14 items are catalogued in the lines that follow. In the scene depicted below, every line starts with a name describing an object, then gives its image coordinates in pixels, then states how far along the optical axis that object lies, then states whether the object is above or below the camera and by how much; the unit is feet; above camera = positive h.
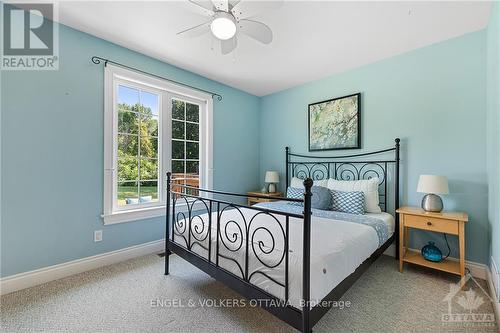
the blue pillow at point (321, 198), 9.13 -1.33
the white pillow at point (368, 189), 8.98 -0.94
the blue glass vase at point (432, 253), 7.51 -2.98
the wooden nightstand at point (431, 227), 6.87 -1.99
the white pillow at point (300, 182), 10.54 -0.81
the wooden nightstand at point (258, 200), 12.90 -1.98
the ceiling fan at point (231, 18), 5.43 +4.04
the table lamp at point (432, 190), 7.38 -0.76
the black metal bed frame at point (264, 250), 4.04 -2.22
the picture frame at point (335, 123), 10.50 +2.21
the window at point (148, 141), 8.69 +1.13
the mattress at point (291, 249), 4.43 -2.01
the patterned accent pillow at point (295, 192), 10.34 -1.26
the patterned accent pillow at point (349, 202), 8.63 -1.43
